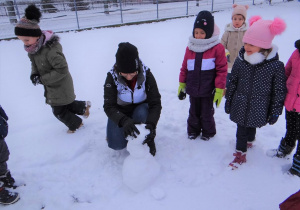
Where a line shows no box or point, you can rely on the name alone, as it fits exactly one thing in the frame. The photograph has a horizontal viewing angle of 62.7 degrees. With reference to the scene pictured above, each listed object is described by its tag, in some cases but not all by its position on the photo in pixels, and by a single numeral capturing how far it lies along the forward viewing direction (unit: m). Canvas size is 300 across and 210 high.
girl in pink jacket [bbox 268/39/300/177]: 2.11
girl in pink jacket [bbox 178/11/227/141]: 2.41
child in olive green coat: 2.59
